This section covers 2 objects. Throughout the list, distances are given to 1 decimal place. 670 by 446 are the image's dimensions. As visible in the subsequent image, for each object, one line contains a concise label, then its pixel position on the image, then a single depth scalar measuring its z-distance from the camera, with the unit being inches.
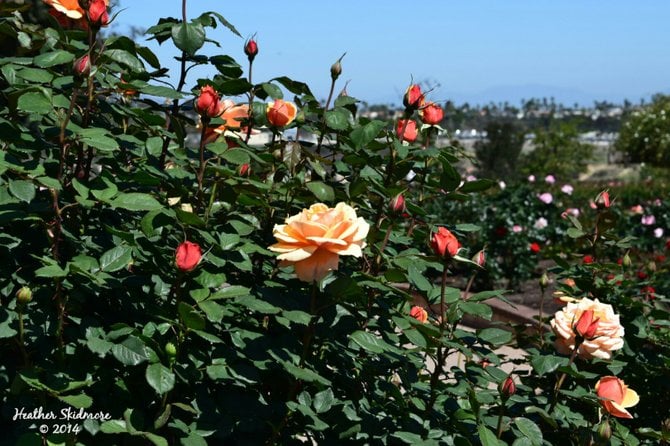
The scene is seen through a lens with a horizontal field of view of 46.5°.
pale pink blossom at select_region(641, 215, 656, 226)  287.9
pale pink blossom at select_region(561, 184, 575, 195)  321.1
